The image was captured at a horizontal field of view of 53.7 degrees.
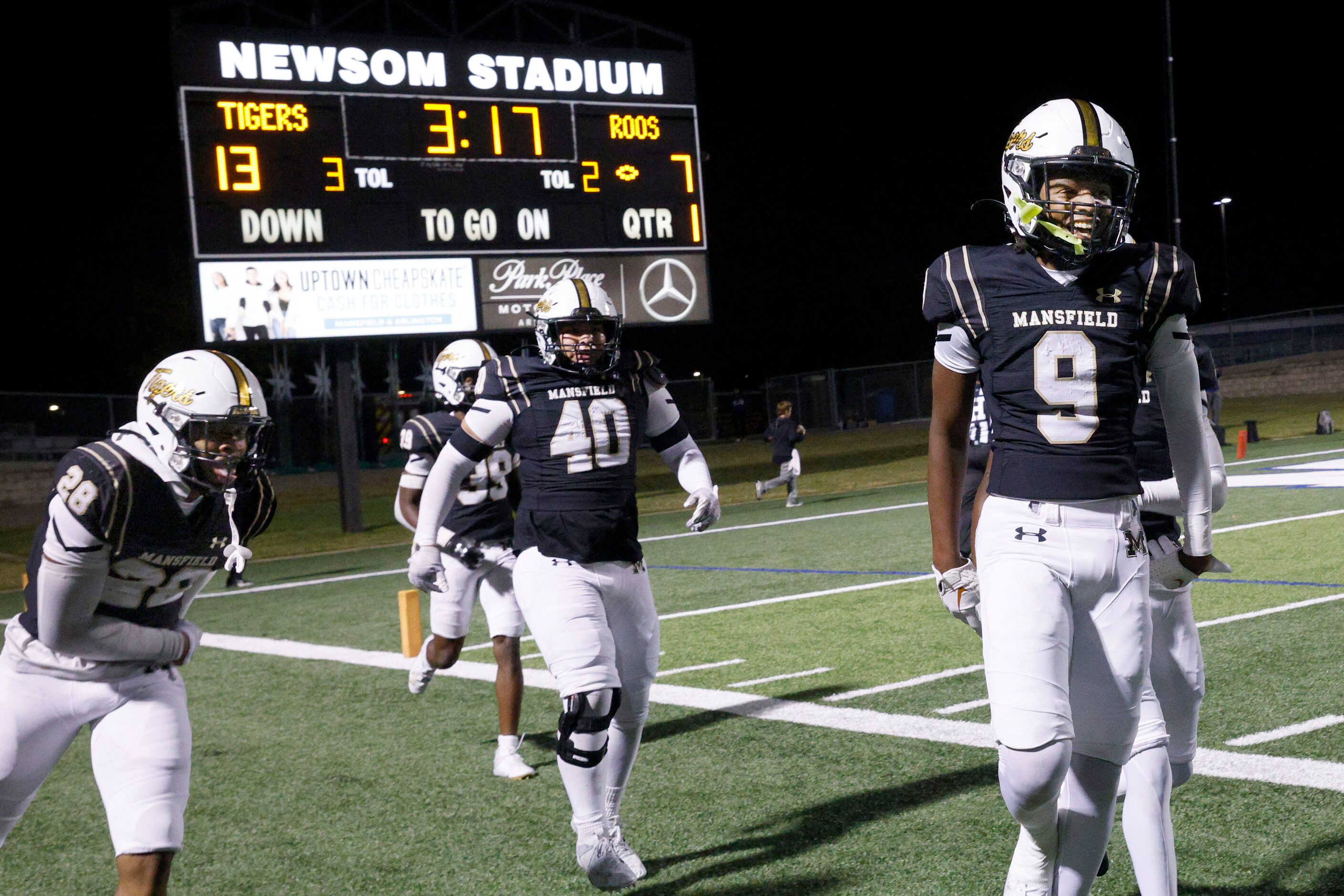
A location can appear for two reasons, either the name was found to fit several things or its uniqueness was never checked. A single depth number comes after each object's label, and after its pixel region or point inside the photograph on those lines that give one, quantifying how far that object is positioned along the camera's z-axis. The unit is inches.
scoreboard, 657.6
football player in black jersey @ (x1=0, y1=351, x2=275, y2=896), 123.7
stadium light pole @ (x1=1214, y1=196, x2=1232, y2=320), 1706.4
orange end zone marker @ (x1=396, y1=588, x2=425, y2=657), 328.5
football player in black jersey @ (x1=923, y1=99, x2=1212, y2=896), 115.9
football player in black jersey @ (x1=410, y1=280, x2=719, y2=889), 168.7
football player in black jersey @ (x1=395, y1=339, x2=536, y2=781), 247.4
